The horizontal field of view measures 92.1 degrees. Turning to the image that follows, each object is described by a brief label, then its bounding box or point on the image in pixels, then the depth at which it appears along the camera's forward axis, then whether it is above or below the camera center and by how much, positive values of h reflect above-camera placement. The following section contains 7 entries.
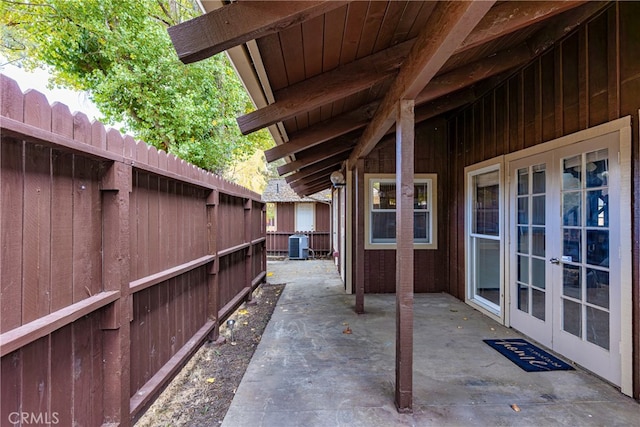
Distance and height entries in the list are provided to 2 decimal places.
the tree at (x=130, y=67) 8.15 +4.29
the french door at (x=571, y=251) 2.64 -0.35
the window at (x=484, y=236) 4.37 -0.29
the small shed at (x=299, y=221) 13.14 -0.17
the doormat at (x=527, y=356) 2.93 -1.44
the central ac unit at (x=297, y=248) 11.87 -1.19
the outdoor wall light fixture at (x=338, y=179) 6.66 +0.83
